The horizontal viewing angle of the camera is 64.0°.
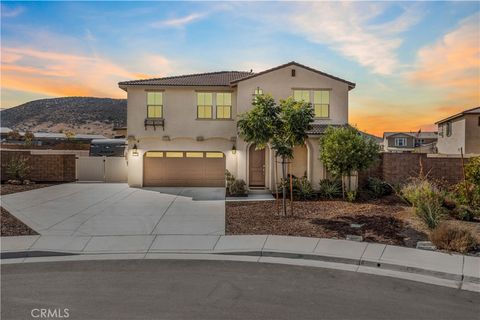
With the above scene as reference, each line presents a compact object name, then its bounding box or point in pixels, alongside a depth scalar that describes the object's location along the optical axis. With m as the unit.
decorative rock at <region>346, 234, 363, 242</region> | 10.85
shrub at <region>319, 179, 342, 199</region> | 18.92
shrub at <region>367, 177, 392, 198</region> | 18.94
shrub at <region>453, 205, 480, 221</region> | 13.41
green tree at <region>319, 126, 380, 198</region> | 17.64
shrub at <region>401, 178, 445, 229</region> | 11.73
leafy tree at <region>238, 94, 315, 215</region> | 13.91
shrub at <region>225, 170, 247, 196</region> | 19.67
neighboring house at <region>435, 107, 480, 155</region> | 36.47
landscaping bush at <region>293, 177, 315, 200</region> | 18.72
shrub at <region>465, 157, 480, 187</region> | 14.32
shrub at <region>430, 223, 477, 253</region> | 9.81
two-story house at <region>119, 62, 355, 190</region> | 20.89
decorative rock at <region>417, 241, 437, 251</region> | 10.05
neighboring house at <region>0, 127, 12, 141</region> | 63.83
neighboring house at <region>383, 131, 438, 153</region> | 73.69
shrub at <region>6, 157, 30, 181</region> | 23.72
